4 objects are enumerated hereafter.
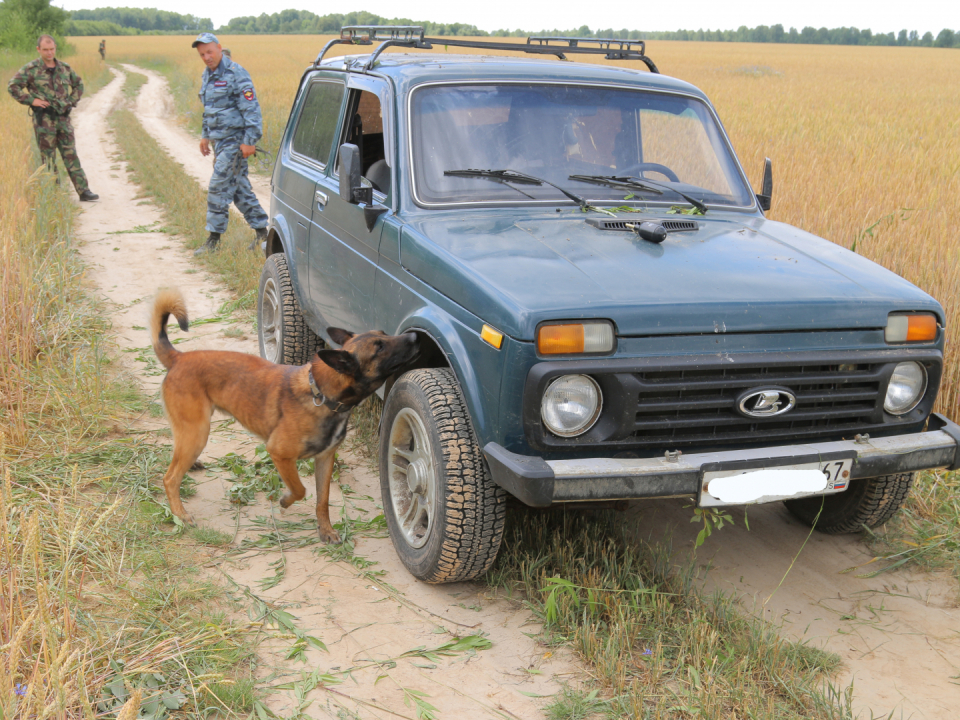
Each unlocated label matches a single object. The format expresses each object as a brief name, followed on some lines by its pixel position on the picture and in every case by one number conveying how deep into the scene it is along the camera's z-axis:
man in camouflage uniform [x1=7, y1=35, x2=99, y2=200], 12.41
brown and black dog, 3.50
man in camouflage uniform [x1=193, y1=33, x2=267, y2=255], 9.30
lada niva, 2.88
